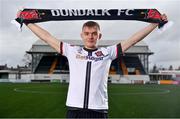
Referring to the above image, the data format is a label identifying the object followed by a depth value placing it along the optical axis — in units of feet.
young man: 10.70
